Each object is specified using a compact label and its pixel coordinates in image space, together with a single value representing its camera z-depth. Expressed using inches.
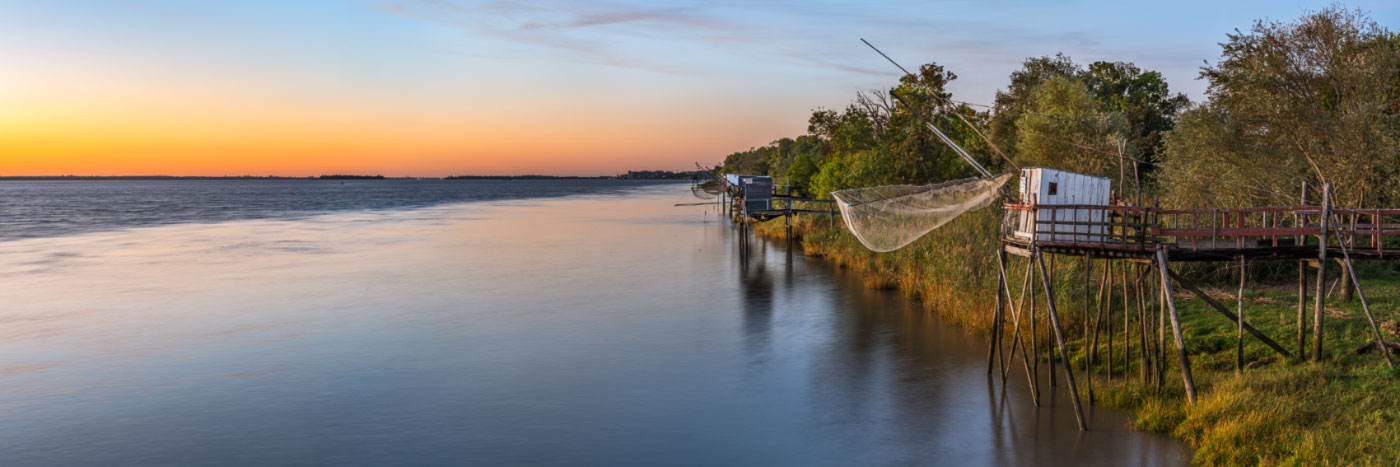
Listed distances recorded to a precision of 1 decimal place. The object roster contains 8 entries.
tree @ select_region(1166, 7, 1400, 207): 1040.2
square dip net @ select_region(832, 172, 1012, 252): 757.3
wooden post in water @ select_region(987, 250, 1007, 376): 663.5
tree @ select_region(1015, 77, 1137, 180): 1711.4
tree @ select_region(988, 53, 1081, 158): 2225.6
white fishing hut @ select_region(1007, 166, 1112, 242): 624.4
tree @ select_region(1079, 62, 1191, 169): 2098.9
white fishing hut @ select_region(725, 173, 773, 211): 2116.1
